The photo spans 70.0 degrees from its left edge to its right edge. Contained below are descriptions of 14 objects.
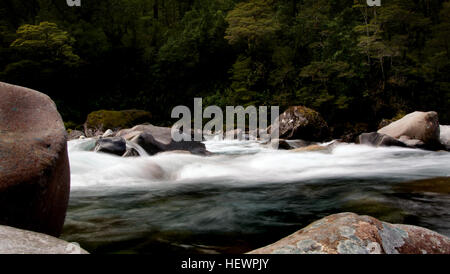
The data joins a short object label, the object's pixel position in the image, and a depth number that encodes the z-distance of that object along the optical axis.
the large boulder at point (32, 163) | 1.98
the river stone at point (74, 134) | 16.22
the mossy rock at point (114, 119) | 17.89
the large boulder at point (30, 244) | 1.48
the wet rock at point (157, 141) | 8.13
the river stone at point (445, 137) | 9.52
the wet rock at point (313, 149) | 8.98
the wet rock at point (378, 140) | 9.35
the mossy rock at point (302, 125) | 12.73
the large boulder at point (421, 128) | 9.57
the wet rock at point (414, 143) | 9.35
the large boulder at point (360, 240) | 1.53
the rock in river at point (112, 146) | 7.15
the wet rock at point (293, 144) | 10.64
